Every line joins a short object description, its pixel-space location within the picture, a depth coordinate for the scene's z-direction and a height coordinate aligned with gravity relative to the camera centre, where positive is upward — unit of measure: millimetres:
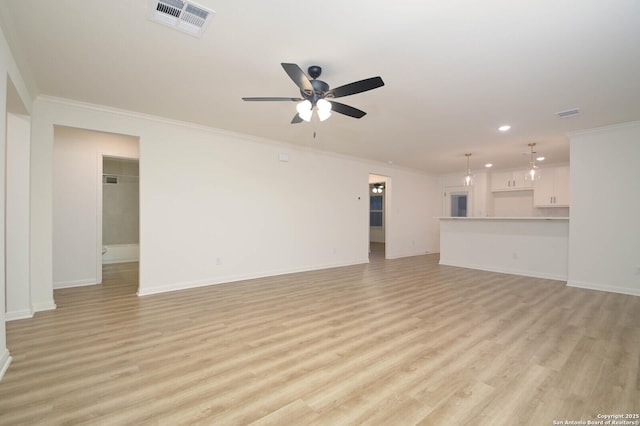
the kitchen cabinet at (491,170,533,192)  8008 +884
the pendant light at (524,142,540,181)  5516 +764
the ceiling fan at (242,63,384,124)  2338 +1039
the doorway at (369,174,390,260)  11469 -134
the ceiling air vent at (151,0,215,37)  1998 +1393
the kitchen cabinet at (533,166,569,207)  7299 +641
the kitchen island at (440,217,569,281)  5402 -676
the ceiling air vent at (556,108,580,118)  3827 +1351
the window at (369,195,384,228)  11727 +28
